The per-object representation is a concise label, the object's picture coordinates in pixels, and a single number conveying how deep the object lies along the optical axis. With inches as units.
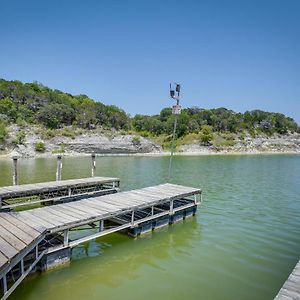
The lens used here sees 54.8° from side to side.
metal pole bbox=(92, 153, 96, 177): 820.7
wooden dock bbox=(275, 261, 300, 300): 216.4
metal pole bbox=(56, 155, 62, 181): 729.3
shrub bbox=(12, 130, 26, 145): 1923.7
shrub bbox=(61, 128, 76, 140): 2266.2
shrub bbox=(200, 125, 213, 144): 3060.0
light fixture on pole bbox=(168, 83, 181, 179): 636.1
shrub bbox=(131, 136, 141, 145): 2494.6
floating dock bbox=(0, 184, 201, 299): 277.6
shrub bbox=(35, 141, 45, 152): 1984.5
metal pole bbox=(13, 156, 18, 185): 666.8
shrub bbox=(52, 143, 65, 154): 2054.6
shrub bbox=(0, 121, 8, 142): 1879.9
